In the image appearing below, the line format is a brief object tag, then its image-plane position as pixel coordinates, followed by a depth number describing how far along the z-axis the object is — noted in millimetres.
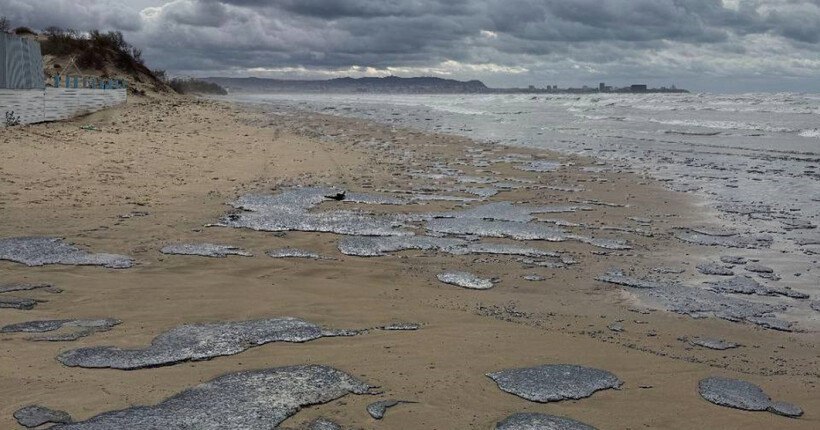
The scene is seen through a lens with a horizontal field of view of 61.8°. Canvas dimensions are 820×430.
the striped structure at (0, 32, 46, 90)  16859
